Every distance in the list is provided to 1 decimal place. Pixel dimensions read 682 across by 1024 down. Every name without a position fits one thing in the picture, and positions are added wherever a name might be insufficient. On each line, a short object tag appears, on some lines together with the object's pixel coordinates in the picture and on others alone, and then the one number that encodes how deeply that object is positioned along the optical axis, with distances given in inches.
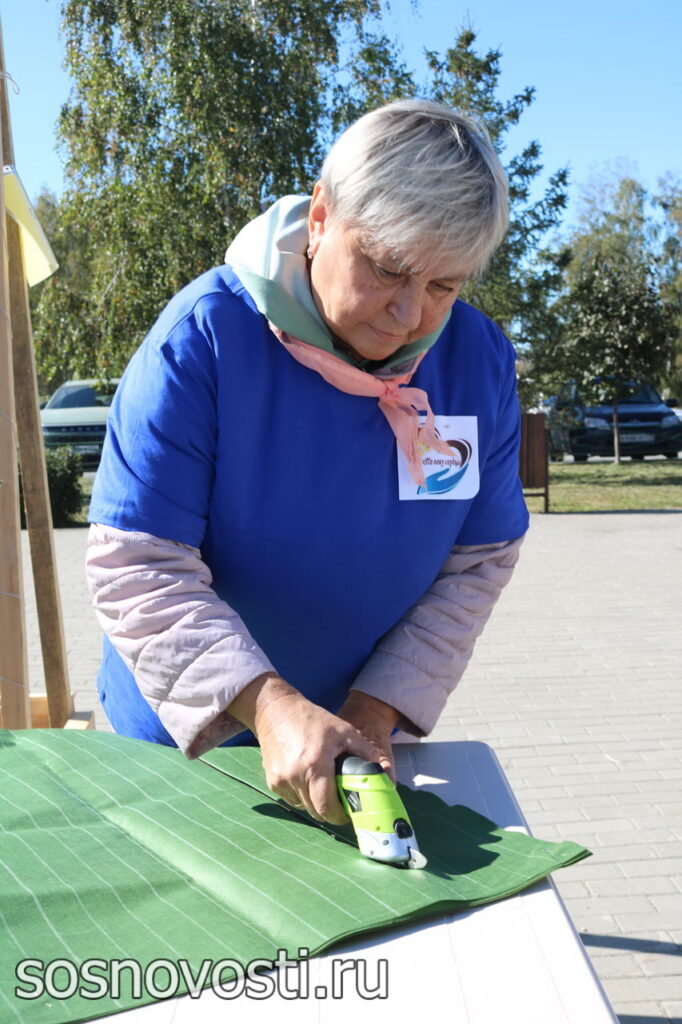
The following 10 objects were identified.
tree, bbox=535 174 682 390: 642.2
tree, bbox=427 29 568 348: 533.3
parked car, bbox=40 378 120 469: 571.5
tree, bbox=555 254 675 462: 629.9
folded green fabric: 42.6
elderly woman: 54.7
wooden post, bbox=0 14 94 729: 91.2
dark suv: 751.1
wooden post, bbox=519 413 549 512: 435.2
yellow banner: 95.3
